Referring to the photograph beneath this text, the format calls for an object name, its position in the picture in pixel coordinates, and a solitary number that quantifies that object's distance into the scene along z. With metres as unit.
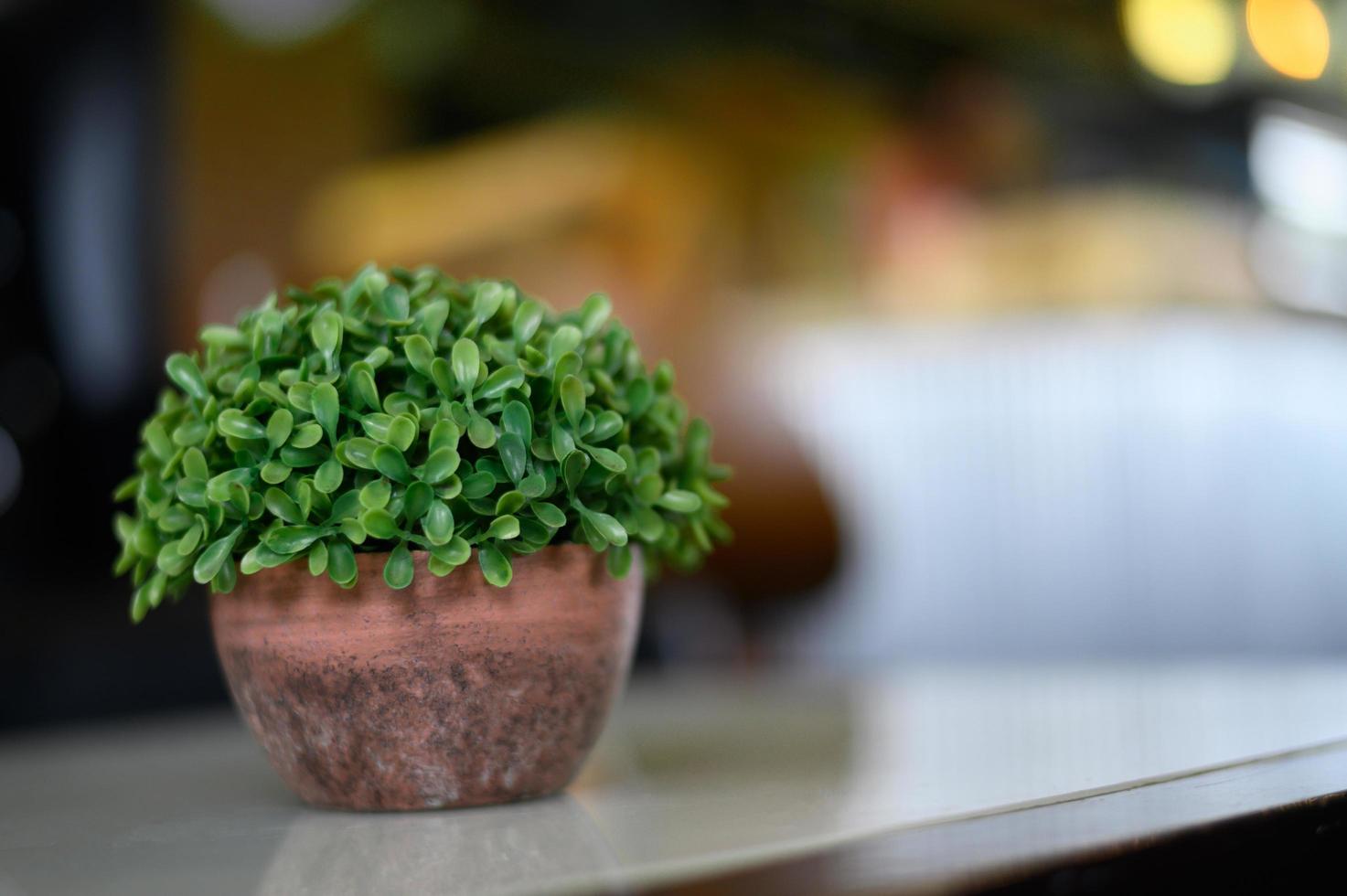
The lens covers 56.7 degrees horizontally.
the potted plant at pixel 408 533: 0.45
